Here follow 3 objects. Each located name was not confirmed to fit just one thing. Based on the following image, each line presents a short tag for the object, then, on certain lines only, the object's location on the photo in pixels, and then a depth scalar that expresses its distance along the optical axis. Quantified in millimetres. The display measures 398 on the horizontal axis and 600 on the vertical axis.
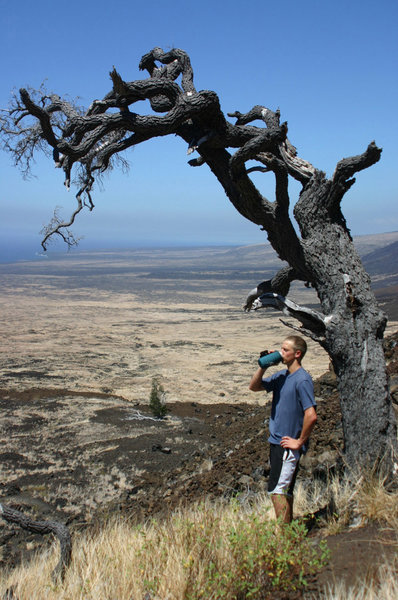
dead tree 4516
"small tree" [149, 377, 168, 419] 12844
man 3770
